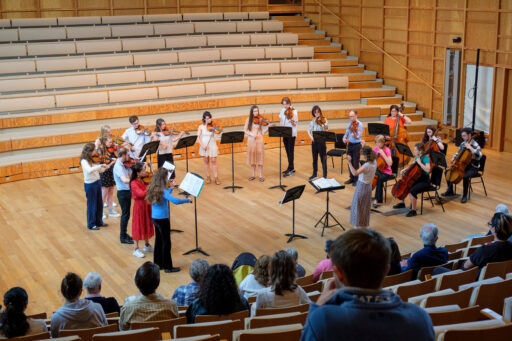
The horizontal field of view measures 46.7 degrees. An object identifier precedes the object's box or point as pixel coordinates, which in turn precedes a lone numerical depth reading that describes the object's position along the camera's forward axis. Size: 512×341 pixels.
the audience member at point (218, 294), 3.74
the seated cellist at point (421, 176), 8.56
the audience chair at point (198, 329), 3.25
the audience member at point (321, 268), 5.35
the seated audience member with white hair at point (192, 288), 4.54
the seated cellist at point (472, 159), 8.98
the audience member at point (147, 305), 3.93
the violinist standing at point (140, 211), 6.97
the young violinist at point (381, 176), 8.70
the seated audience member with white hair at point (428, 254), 4.98
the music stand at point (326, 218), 7.76
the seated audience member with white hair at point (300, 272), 5.73
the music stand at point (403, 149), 9.06
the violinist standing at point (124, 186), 7.43
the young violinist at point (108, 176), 8.23
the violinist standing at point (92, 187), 7.86
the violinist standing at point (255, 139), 9.95
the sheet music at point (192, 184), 6.66
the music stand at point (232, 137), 9.41
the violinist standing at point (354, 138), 9.70
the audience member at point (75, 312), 3.83
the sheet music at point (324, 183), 7.77
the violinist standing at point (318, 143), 10.04
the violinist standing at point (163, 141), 9.39
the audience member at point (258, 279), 4.60
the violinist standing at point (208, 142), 9.77
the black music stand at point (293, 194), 7.16
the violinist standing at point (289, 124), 10.34
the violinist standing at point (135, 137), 9.22
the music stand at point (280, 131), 9.76
